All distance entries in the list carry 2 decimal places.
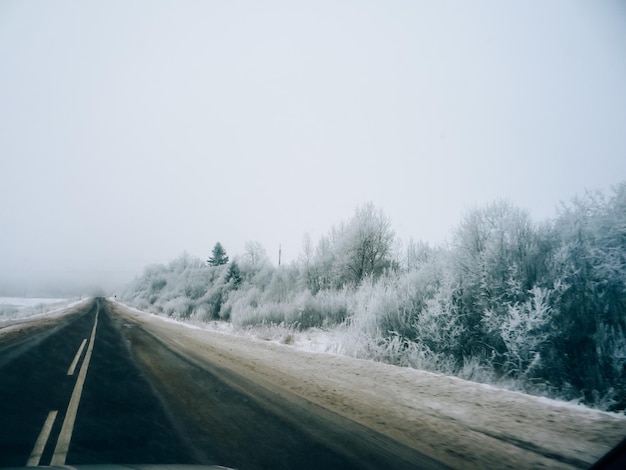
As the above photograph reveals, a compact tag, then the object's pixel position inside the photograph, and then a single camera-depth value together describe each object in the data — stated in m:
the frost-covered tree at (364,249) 21.86
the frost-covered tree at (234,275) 30.41
